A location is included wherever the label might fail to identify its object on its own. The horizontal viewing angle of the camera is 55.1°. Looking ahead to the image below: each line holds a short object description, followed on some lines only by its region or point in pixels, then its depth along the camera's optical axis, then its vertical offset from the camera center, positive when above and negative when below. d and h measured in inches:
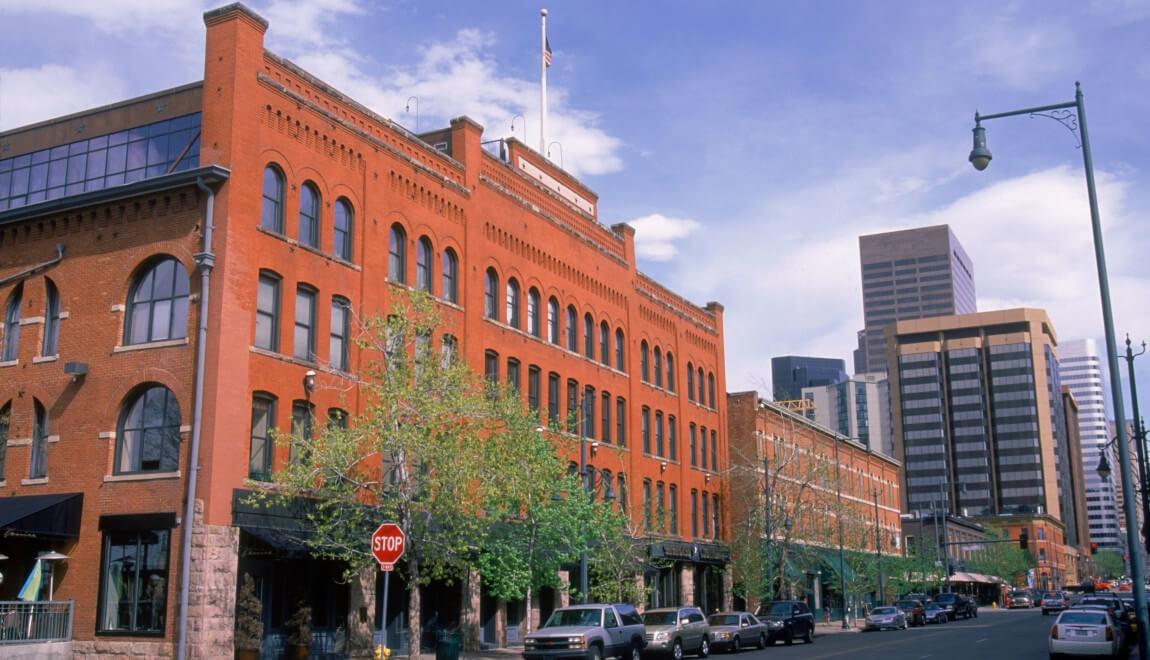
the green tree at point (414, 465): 1047.0 +104.7
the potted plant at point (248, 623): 1062.4 -45.3
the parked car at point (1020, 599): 4302.7 -104.4
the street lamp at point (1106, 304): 814.3 +201.7
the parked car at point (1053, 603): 3045.0 -86.0
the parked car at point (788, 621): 1771.7 -76.2
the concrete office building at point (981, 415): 6988.2 +995.2
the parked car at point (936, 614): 2655.0 -99.3
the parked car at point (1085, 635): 1176.8 -67.0
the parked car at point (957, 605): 2775.6 -85.8
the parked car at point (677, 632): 1341.0 -71.9
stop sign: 836.6 +21.5
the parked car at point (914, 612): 2496.3 -88.0
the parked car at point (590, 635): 1132.5 -63.0
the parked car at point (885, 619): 2242.9 -94.8
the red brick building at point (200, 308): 1081.4 +288.3
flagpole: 1822.1 +815.5
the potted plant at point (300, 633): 1141.1 -58.9
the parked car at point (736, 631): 1553.9 -81.7
